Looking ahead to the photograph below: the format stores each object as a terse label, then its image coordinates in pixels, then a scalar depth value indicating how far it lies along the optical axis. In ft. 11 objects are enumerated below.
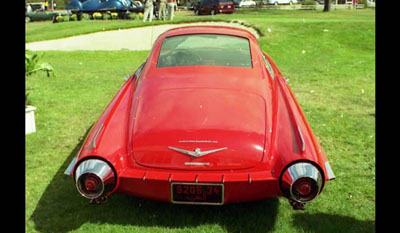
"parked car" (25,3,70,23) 116.37
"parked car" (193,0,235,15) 101.65
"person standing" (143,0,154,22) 63.84
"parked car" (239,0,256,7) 162.91
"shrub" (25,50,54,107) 18.81
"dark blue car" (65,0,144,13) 90.68
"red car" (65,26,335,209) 9.45
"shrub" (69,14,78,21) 86.57
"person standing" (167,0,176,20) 64.69
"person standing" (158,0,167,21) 64.30
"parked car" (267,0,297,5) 177.08
